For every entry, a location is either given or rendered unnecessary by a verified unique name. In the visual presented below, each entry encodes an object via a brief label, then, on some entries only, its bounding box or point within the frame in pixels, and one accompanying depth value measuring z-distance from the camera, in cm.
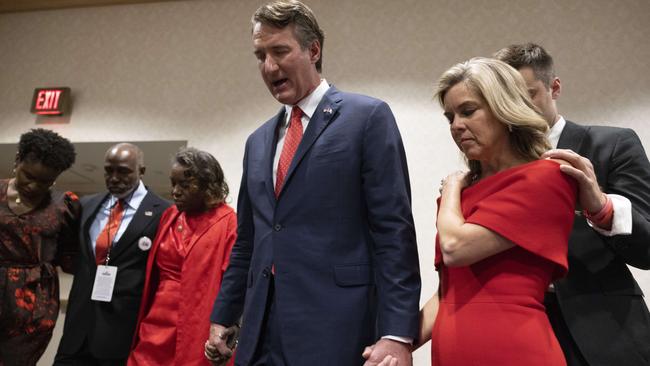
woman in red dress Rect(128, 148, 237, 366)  271
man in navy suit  144
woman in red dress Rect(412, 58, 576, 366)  127
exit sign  489
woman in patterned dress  265
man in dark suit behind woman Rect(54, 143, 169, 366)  278
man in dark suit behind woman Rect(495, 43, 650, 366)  145
